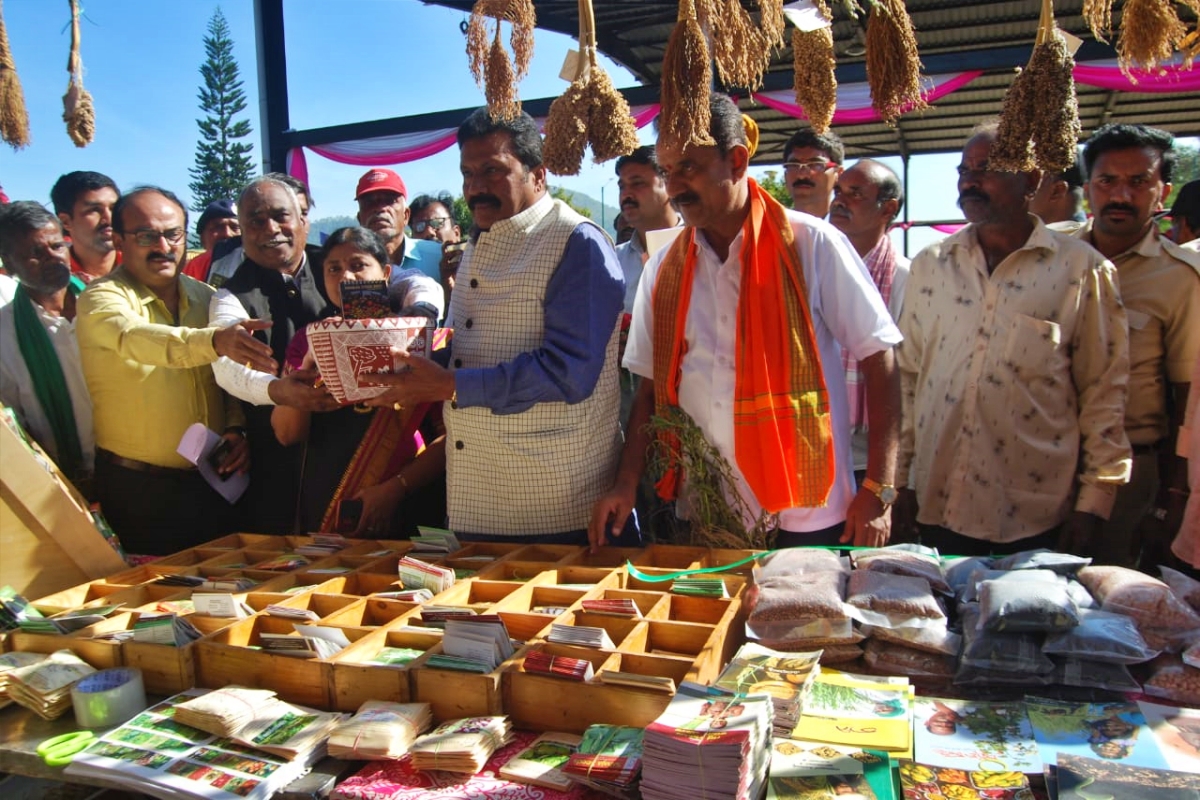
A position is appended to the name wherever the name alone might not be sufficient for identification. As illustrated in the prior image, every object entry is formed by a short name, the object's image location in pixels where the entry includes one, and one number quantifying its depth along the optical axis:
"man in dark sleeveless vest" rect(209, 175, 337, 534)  2.71
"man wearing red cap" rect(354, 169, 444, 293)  3.91
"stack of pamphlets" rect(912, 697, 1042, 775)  1.23
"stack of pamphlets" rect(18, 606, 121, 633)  1.74
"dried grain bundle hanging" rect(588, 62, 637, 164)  1.62
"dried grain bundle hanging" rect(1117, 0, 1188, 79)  1.50
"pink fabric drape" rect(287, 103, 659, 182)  6.73
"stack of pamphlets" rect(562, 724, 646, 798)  1.16
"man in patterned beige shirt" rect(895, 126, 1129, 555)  2.33
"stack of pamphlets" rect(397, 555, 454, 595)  1.86
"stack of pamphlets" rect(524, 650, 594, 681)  1.36
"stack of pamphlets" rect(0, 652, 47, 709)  1.54
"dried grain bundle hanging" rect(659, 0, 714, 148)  1.55
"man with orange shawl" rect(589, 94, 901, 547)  2.12
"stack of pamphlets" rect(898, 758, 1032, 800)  1.16
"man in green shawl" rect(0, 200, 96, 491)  2.78
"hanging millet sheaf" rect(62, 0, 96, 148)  2.51
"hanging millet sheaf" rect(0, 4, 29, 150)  2.46
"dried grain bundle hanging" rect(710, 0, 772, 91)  1.62
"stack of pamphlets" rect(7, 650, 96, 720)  1.48
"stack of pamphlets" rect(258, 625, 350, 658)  1.52
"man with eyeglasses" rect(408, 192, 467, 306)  5.44
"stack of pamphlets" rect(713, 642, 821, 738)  1.29
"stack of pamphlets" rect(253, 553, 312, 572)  2.11
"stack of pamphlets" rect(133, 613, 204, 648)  1.59
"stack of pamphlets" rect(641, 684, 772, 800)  1.09
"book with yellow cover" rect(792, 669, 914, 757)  1.28
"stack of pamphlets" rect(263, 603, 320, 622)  1.68
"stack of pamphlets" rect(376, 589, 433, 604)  1.80
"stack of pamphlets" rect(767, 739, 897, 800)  1.15
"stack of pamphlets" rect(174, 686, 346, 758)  1.32
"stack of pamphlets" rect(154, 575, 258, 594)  1.92
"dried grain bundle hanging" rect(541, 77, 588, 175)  1.63
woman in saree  2.46
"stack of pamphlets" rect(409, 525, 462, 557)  2.14
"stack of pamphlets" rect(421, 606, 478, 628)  1.62
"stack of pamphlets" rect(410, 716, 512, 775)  1.24
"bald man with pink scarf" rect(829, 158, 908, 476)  3.13
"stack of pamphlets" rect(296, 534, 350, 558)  2.23
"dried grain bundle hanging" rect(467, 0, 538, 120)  1.73
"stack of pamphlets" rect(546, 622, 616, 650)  1.47
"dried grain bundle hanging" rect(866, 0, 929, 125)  1.57
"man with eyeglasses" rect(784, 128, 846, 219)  3.41
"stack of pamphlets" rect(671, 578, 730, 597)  1.75
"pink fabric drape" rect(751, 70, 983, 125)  5.59
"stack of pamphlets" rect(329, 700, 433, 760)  1.28
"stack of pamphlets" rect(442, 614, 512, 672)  1.45
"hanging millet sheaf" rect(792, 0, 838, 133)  1.64
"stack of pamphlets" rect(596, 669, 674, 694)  1.31
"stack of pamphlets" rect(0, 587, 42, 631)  1.79
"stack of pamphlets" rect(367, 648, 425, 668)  1.51
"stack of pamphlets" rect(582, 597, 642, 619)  1.65
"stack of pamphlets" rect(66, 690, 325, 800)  1.23
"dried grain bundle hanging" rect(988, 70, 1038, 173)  1.69
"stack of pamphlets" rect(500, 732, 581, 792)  1.21
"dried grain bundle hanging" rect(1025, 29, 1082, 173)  1.66
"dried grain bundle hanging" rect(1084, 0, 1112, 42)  1.55
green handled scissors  1.36
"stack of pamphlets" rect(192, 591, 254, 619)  1.73
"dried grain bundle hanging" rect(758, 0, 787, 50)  1.61
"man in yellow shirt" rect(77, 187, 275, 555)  2.54
